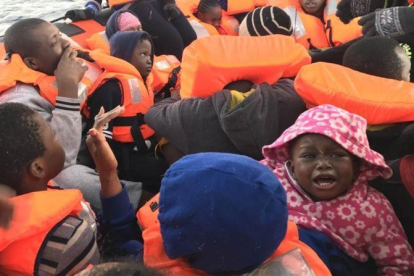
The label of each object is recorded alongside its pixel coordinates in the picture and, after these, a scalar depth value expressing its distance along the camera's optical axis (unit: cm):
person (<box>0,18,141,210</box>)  200
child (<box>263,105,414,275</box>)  135
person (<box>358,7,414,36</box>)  219
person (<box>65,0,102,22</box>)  375
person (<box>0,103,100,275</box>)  112
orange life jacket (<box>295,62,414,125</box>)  155
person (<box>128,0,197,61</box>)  366
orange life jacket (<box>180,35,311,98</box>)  173
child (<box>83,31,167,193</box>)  235
